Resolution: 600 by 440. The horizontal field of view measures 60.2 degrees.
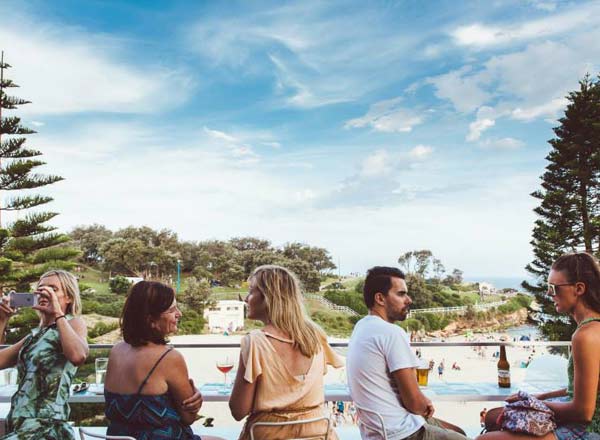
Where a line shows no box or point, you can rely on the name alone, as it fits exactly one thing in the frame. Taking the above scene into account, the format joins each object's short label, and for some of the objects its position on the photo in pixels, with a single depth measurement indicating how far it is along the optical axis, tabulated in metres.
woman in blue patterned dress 1.57
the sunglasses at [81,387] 2.69
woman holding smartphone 1.85
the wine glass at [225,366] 2.70
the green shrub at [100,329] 15.98
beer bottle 2.85
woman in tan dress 1.61
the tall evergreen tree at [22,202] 13.12
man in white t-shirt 1.75
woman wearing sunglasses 1.54
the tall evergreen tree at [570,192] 16.22
